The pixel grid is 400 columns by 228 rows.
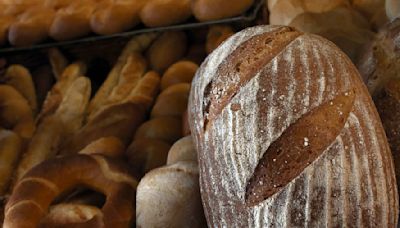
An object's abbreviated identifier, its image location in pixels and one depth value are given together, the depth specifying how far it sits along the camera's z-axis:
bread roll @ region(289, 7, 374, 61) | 1.14
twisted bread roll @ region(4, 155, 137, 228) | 1.05
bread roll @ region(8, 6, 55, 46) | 1.85
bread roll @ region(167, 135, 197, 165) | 1.08
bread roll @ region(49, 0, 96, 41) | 1.80
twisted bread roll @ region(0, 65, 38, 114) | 1.77
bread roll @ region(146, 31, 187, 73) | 1.73
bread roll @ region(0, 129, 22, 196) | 1.36
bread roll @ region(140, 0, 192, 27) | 1.67
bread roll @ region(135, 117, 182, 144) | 1.36
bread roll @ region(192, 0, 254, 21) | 1.58
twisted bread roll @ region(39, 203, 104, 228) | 1.04
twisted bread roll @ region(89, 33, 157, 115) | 1.66
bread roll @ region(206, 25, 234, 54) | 1.62
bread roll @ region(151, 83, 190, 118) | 1.47
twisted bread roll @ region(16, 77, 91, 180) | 1.43
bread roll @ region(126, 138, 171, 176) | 1.25
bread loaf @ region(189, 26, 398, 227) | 0.76
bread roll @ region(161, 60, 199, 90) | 1.58
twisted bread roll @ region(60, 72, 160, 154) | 1.42
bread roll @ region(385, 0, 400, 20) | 1.10
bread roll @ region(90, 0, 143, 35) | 1.74
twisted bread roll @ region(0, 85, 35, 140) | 1.58
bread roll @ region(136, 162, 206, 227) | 0.96
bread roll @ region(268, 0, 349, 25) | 1.25
